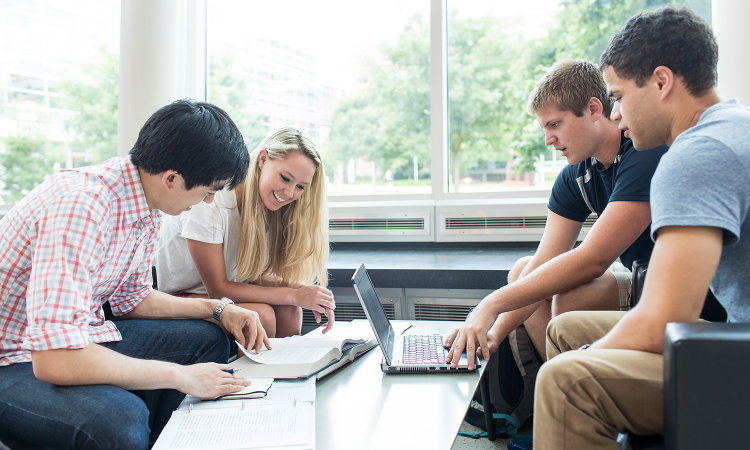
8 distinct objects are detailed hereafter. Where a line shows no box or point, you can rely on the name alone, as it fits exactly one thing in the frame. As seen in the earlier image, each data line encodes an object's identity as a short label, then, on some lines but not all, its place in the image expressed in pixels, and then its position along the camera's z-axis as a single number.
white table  1.01
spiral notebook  0.91
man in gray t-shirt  0.86
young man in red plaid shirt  1.00
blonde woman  1.79
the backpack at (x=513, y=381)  1.99
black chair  0.79
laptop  1.34
